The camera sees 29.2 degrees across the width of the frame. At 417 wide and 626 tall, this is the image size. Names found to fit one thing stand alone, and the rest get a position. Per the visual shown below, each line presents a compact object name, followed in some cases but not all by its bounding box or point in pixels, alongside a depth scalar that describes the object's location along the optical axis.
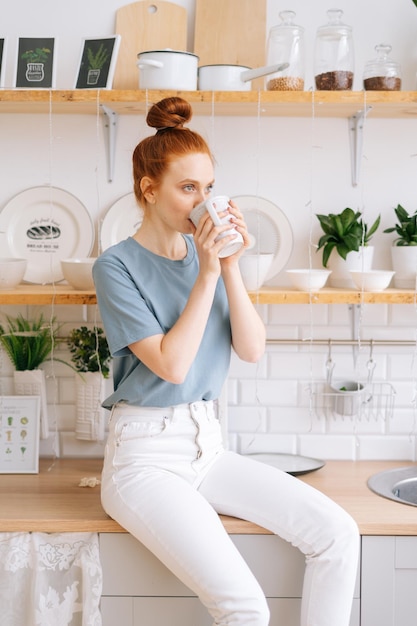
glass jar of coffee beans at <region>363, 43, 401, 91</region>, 2.10
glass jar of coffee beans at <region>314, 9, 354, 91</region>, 2.09
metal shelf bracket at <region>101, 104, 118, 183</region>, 2.29
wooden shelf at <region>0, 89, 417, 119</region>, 2.06
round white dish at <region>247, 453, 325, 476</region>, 2.18
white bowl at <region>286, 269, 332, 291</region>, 2.15
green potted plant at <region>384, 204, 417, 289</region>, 2.21
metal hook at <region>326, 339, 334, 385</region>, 2.37
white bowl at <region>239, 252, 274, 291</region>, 2.13
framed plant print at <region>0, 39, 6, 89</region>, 2.15
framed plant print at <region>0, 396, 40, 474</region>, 2.23
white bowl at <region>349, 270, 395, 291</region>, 2.12
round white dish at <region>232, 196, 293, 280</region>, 2.33
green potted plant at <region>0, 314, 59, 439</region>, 2.31
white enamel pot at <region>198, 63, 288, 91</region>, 2.09
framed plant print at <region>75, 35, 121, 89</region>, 2.10
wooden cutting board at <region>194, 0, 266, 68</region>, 2.24
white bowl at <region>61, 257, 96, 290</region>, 2.14
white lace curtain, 1.78
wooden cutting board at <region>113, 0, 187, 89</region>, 2.24
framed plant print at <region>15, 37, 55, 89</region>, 2.13
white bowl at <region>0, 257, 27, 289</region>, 2.15
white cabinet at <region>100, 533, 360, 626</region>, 1.79
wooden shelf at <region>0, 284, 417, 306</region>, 2.11
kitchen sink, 2.09
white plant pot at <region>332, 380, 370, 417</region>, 2.31
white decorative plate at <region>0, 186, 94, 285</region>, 2.33
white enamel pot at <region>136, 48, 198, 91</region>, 2.04
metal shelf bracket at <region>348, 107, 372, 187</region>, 2.29
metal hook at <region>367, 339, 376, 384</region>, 2.36
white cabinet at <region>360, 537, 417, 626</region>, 1.79
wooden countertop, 1.79
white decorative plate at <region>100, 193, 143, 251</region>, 2.32
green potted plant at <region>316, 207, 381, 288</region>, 2.21
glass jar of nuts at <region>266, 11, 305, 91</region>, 2.10
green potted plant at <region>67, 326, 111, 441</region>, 2.31
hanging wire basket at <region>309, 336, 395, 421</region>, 2.35
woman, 1.64
